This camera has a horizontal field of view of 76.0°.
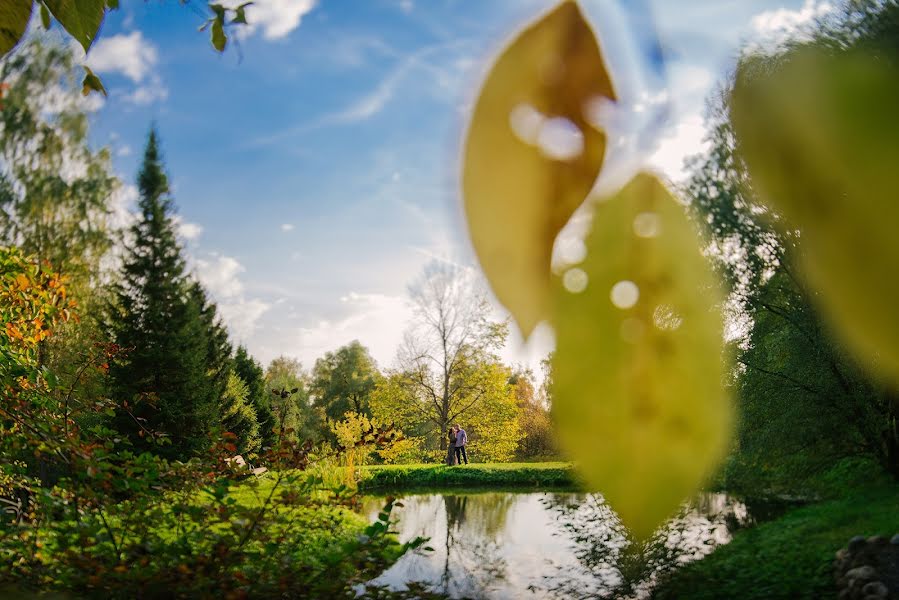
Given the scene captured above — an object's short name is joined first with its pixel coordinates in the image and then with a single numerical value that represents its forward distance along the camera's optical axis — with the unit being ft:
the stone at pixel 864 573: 12.91
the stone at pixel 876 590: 12.43
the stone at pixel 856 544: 14.49
